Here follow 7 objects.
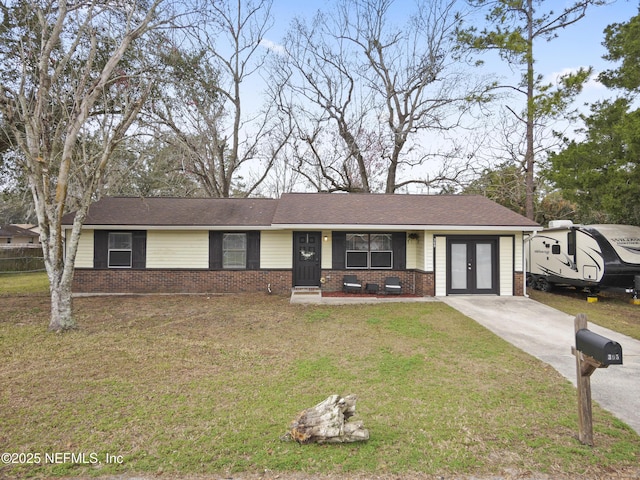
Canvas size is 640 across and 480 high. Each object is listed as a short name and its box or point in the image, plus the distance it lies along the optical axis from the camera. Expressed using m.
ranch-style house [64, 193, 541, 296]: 12.01
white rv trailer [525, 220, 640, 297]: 10.63
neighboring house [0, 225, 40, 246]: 32.56
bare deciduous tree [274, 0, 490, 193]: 20.08
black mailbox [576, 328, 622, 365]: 2.74
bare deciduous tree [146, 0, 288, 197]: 11.11
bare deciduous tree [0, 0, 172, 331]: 7.09
